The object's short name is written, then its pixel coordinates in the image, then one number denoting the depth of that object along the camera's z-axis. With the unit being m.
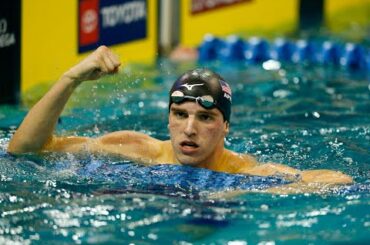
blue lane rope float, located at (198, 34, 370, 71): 19.05
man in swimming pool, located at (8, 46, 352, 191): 10.23
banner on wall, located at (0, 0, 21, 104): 15.78
